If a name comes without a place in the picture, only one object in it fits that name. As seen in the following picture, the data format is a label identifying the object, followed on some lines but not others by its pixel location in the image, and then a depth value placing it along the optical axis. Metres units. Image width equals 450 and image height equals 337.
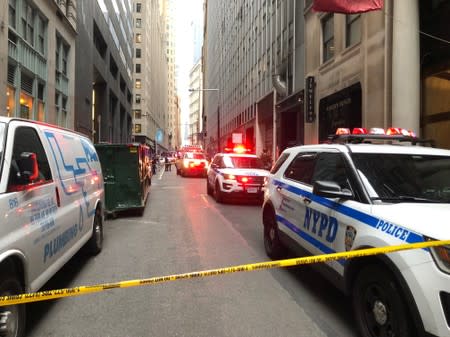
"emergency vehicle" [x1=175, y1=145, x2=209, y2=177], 31.09
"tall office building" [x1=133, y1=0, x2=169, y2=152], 89.81
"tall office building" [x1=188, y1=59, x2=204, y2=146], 164.23
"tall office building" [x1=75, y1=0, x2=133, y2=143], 31.84
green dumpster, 11.67
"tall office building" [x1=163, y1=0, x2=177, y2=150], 167.88
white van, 3.55
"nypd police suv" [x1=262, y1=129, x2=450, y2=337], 3.07
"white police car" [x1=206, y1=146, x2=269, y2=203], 14.52
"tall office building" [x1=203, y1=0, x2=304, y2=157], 25.42
